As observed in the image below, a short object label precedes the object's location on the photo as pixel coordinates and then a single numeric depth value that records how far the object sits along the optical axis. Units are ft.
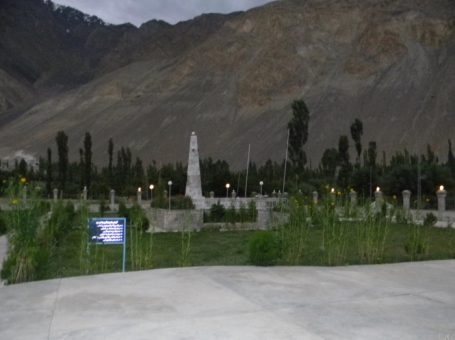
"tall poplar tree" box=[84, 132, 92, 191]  166.81
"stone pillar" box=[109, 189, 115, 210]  119.18
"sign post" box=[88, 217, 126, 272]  27.96
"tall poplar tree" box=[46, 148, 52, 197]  157.53
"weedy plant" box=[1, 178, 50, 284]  25.52
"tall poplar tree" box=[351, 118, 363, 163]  207.45
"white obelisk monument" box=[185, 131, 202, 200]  84.58
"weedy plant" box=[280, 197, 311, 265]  31.42
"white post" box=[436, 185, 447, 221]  87.20
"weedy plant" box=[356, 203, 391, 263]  32.58
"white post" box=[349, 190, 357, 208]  40.26
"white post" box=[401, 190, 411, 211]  88.12
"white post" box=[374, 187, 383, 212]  58.21
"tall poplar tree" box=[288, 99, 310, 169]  194.46
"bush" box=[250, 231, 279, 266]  28.86
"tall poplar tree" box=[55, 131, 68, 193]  165.58
